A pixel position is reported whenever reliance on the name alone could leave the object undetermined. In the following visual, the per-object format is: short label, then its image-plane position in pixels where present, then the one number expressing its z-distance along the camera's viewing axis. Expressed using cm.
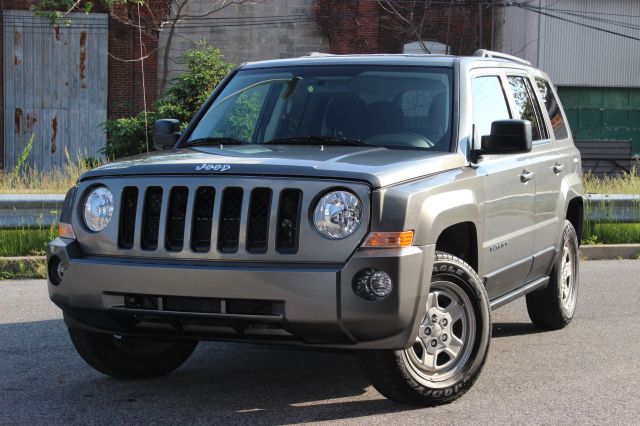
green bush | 2331
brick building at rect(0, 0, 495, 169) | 3531
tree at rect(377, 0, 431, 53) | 3734
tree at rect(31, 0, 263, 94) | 3266
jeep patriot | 510
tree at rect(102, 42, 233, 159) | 2162
